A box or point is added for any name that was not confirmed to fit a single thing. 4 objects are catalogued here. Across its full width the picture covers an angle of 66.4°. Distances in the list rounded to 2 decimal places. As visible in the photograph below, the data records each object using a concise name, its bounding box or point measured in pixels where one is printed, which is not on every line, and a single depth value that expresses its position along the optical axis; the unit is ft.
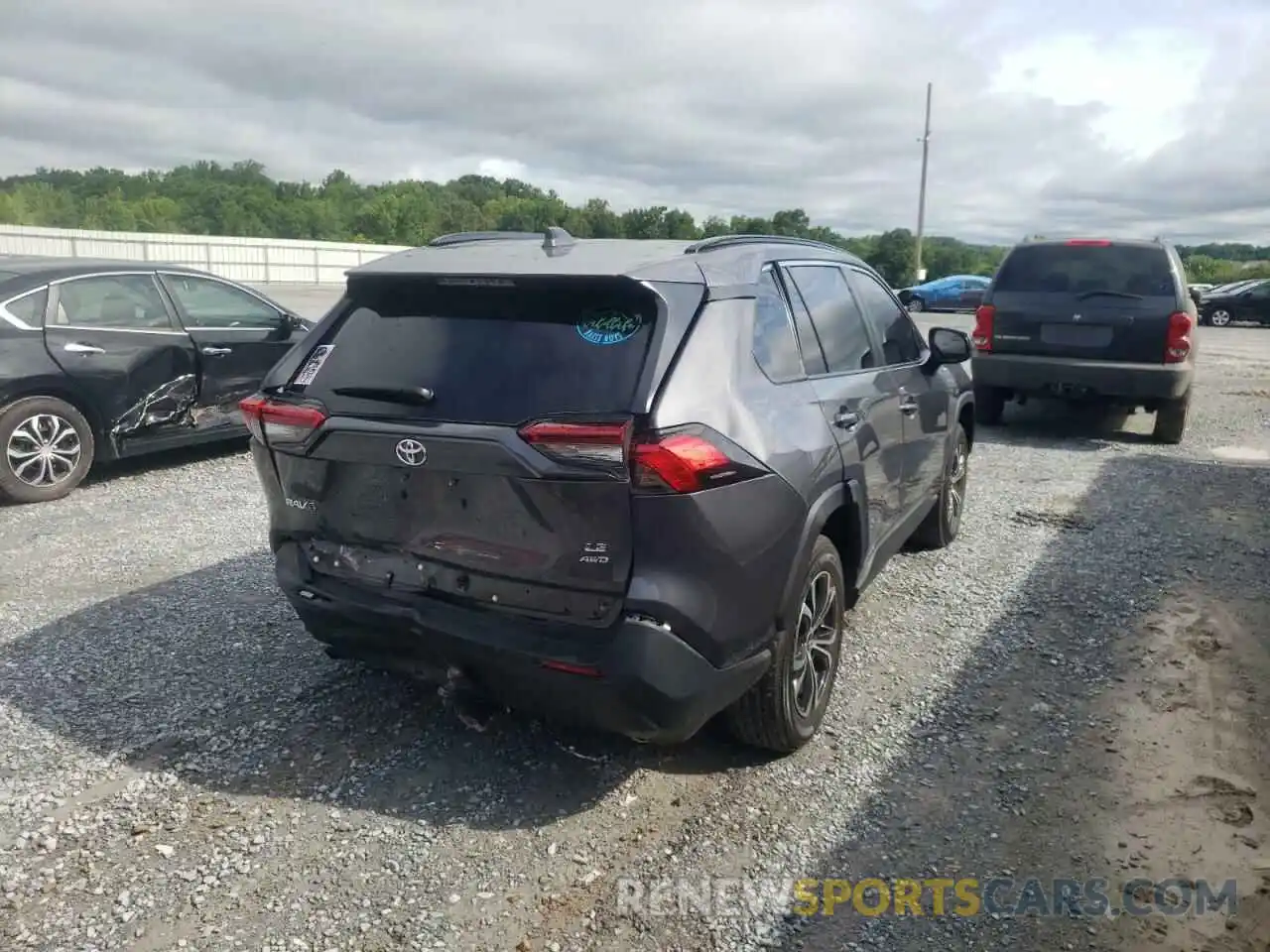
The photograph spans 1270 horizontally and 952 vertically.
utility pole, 149.32
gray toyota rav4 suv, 9.20
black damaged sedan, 22.06
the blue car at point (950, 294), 115.65
